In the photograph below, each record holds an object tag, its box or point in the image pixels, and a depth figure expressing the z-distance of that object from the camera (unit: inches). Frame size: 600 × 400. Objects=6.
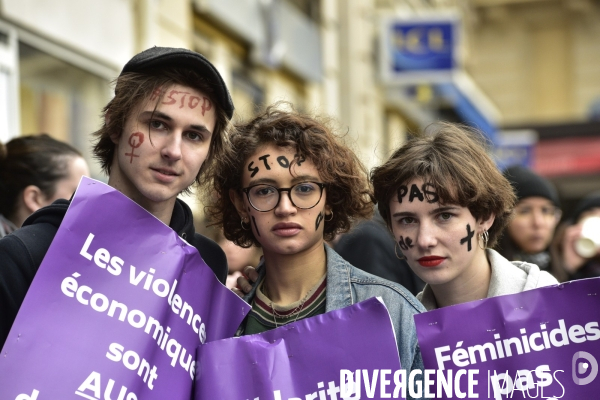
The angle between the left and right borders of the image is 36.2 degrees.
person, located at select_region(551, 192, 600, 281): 230.2
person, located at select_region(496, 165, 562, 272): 217.3
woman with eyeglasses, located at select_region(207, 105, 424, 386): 120.0
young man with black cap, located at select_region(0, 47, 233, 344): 116.0
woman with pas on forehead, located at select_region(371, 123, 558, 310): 125.3
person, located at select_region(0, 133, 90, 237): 163.3
